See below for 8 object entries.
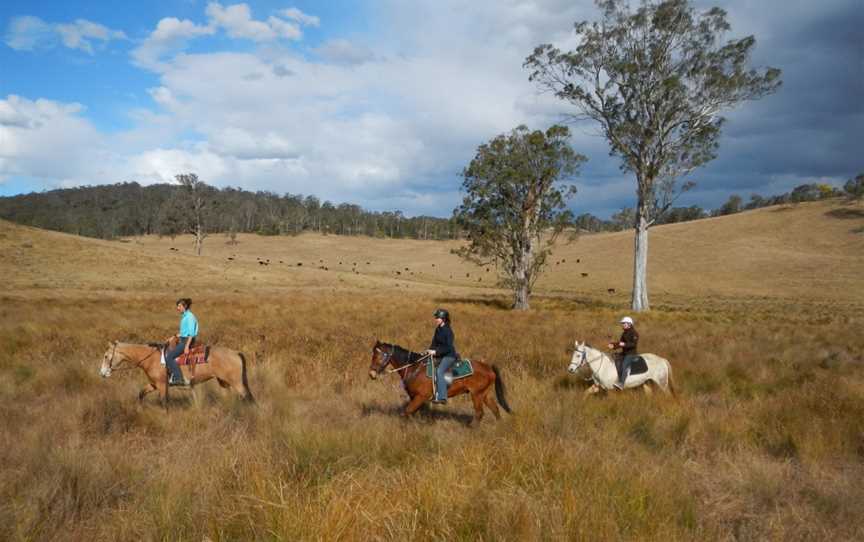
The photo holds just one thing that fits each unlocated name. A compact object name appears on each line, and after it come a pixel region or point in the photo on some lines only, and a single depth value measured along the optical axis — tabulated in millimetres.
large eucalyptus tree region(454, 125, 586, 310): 32688
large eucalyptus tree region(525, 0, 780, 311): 30812
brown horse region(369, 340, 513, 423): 8578
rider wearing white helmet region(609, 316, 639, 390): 10453
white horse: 10398
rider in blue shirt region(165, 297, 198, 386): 9570
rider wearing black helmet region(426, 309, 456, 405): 8453
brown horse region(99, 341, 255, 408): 9727
